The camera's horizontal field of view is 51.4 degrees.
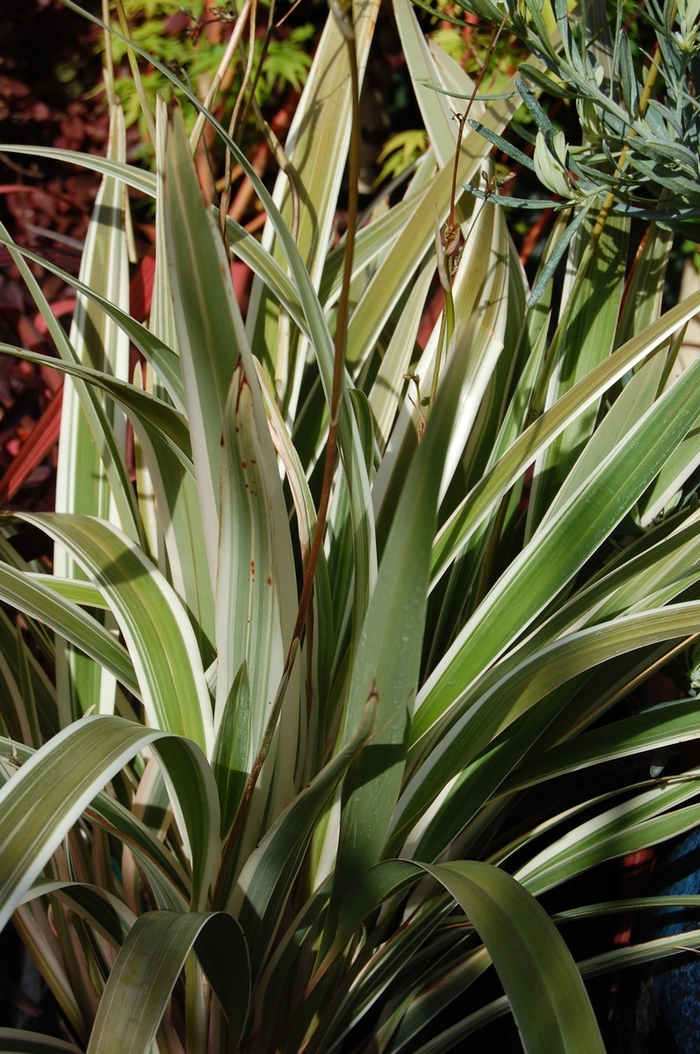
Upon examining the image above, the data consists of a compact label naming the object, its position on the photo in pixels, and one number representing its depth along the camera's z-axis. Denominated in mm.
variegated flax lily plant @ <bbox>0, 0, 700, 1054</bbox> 389
